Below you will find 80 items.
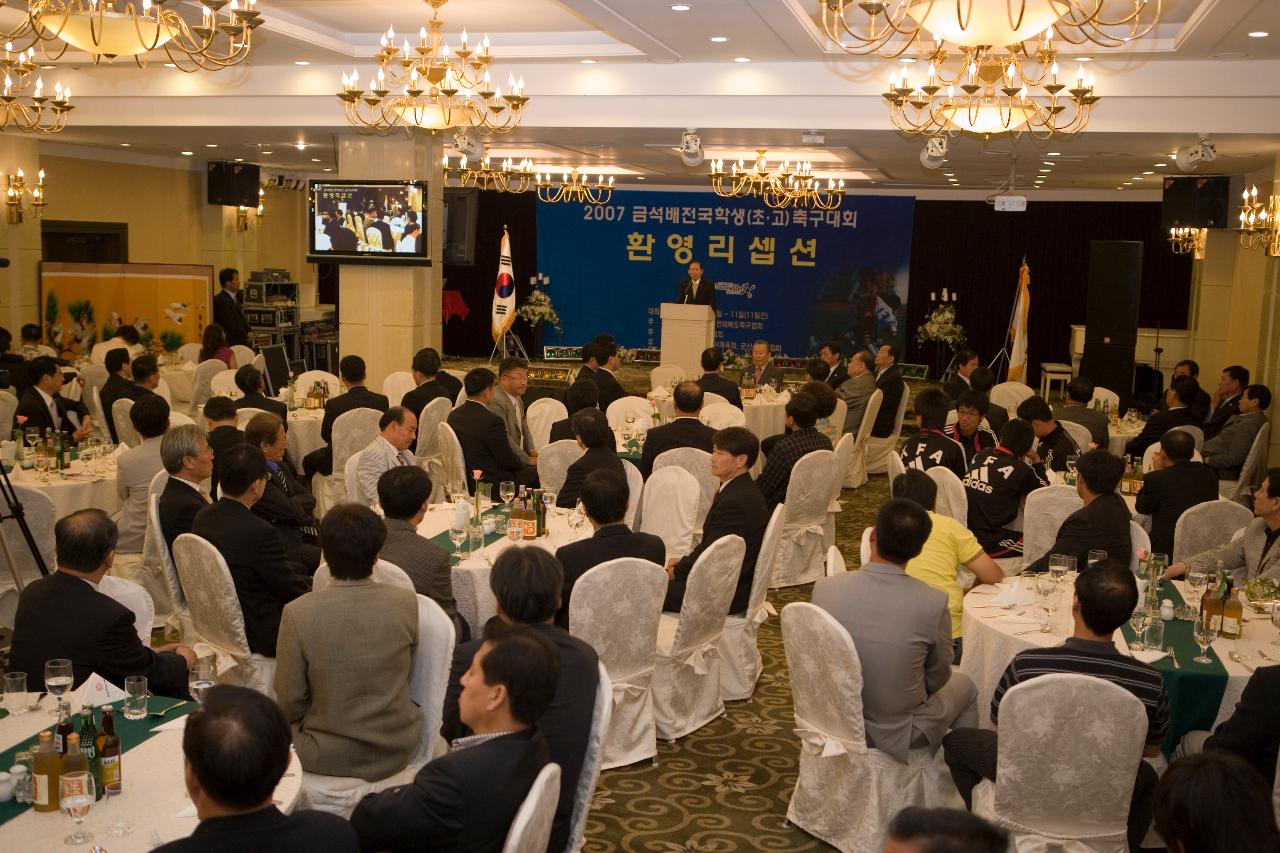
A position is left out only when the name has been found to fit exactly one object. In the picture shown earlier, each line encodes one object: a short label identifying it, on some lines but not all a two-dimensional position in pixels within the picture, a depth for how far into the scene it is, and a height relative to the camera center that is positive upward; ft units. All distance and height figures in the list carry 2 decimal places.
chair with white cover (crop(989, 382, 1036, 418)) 38.37 -2.60
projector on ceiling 37.09 +3.32
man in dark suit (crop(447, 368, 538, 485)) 25.54 -2.99
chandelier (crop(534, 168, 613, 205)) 64.85 +5.92
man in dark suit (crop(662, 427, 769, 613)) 18.56 -3.11
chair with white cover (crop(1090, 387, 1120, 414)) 36.78 -2.52
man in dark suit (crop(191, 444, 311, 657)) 15.43 -3.28
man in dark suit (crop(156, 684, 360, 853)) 7.55 -3.09
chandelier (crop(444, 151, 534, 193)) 43.75 +4.75
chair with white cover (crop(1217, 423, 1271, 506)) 29.45 -3.97
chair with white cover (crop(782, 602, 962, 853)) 13.57 -5.19
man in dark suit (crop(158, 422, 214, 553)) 17.34 -2.76
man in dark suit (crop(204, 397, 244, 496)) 22.66 -2.65
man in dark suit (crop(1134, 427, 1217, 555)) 21.74 -3.05
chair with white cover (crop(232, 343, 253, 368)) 41.24 -2.28
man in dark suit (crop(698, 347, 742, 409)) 34.22 -2.28
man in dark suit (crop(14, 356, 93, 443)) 28.14 -2.90
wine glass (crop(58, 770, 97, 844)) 9.27 -3.91
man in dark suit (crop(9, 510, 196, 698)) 11.99 -3.33
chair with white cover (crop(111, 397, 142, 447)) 28.71 -3.27
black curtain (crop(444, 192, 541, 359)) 73.77 +1.42
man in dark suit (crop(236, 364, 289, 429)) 27.94 -2.42
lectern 54.70 -1.36
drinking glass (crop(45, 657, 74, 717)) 10.86 -3.50
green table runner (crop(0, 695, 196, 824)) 10.45 -4.02
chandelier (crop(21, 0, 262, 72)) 15.76 +3.41
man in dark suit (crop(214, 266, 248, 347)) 50.96 -1.07
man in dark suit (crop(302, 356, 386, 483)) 27.91 -2.61
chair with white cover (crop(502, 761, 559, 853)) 8.57 -3.70
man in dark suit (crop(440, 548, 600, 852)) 10.58 -3.30
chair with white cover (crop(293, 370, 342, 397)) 34.17 -2.59
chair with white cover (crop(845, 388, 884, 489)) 35.91 -4.16
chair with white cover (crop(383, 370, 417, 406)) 35.88 -2.75
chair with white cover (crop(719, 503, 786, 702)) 18.93 -5.29
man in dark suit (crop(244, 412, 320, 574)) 18.44 -3.34
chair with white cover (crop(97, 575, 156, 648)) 13.82 -3.56
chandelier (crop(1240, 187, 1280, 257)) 35.88 +2.95
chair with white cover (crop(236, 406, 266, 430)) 26.89 -2.81
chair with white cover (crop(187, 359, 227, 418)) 35.68 -2.79
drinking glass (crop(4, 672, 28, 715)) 11.34 -3.84
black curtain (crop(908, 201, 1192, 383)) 65.05 +2.60
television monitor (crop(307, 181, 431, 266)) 40.06 +2.26
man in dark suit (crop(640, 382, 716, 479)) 25.11 -2.68
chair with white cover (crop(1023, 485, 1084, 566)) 21.12 -3.51
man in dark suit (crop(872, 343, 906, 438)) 37.55 -2.47
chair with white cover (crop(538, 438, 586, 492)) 24.32 -3.26
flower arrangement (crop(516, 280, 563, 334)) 71.10 -0.80
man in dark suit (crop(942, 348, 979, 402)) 36.96 -2.05
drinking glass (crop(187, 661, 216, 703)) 11.80 -3.89
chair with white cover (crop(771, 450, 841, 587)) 24.61 -4.56
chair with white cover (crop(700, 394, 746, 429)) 30.71 -2.86
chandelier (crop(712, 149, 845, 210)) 45.11 +4.92
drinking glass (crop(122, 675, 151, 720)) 11.28 -3.81
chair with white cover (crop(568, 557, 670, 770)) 14.98 -4.20
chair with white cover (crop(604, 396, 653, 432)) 30.89 -2.87
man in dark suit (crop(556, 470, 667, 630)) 15.57 -3.08
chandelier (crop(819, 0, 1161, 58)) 13.58 +3.30
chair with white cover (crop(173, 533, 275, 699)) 15.28 -4.20
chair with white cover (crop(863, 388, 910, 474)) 38.63 -4.38
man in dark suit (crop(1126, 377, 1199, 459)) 30.60 -2.55
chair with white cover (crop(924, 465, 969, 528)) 22.44 -3.43
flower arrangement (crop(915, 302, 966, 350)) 66.80 -1.08
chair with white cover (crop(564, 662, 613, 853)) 10.73 -4.10
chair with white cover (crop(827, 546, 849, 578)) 16.17 -3.44
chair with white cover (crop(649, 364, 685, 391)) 41.19 -2.51
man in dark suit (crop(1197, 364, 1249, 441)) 32.53 -2.10
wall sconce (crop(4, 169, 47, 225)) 45.55 +3.12
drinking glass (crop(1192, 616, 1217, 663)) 14.33 -3.79
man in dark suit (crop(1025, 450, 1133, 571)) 17.56 -2.96
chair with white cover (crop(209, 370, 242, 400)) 34.24 -2.72
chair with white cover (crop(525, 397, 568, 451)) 30.37 -2.99
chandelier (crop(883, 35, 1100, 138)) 20.11 +4.25
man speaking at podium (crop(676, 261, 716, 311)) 55.57 +0.45
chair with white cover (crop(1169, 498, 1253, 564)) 20.33 -3.45
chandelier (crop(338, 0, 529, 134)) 24.30 +4.57
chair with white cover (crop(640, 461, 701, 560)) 21.38 -3.62
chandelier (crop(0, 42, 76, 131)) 23.65 +3.94
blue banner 68.54 +2.12
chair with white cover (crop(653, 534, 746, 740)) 16.69 -4.89
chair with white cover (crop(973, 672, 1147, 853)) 11.70 -4.37
